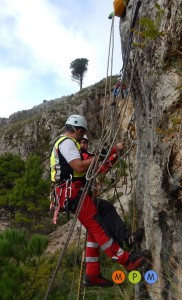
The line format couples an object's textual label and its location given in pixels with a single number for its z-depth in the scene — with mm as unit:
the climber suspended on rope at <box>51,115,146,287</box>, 3240
